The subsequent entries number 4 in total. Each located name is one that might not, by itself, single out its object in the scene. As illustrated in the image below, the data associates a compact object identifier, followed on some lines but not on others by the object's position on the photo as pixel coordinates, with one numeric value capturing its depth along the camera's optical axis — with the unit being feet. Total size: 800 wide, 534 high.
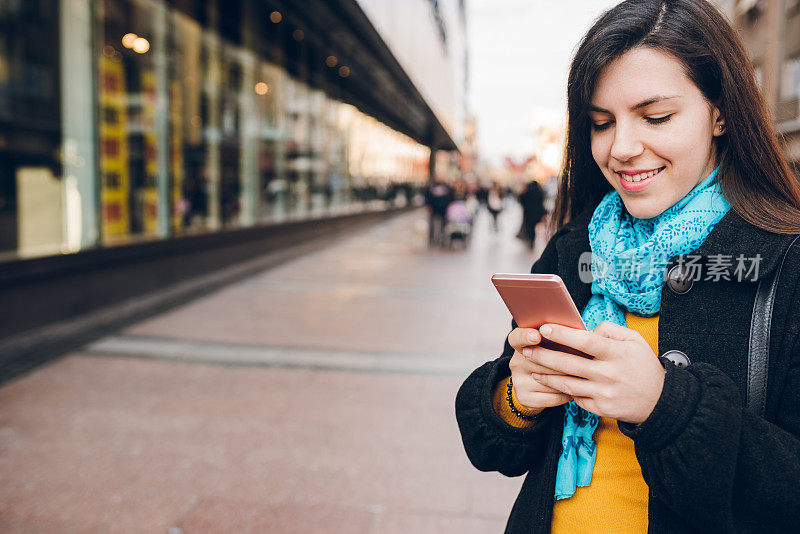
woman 3.27
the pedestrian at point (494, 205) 67.32
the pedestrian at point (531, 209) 49.06
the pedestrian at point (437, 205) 52.65
